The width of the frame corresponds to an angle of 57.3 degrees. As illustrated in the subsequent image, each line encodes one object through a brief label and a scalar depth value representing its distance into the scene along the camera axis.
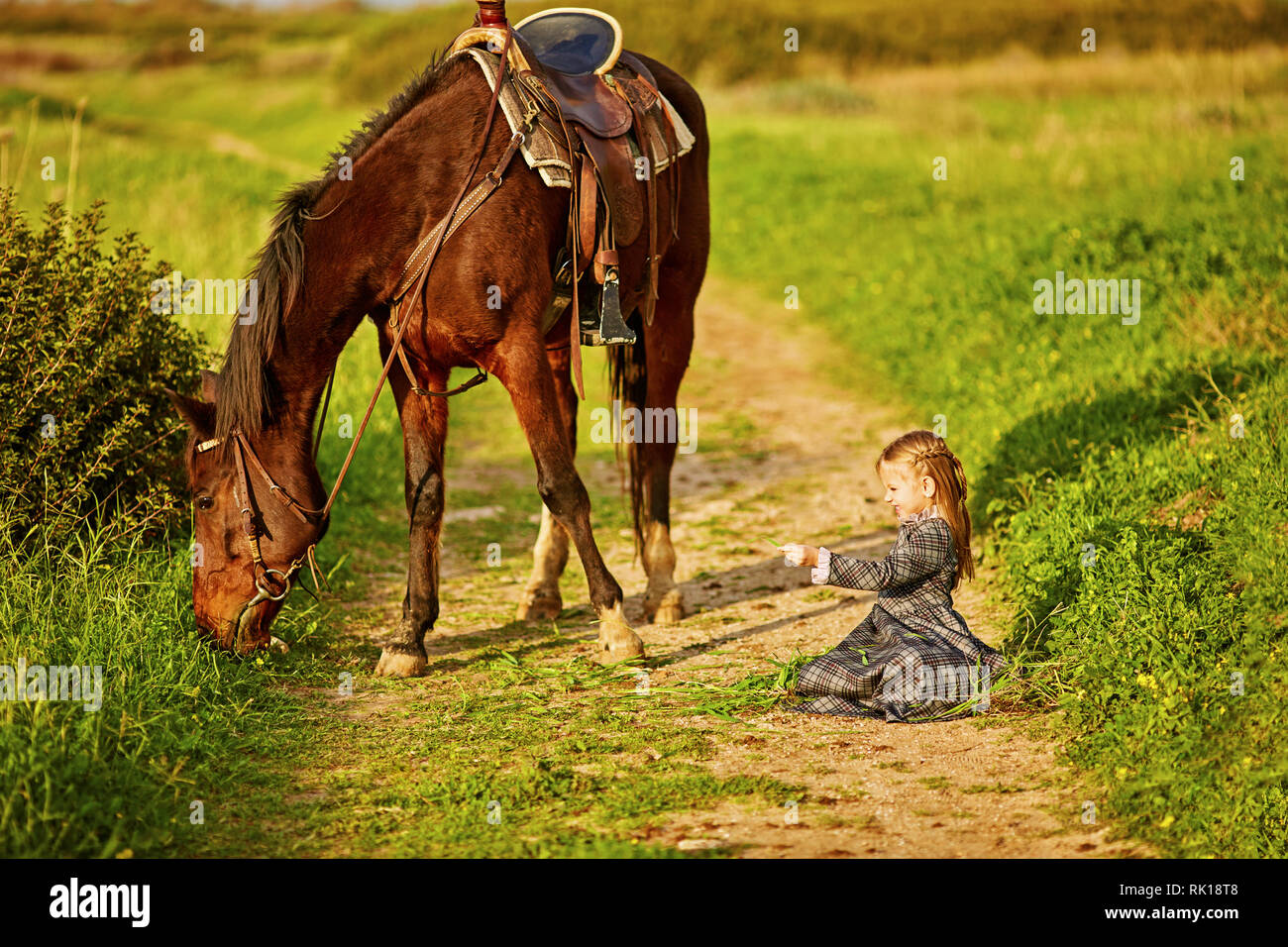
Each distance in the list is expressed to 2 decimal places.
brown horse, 4.66
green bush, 5.28
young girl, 4.42
